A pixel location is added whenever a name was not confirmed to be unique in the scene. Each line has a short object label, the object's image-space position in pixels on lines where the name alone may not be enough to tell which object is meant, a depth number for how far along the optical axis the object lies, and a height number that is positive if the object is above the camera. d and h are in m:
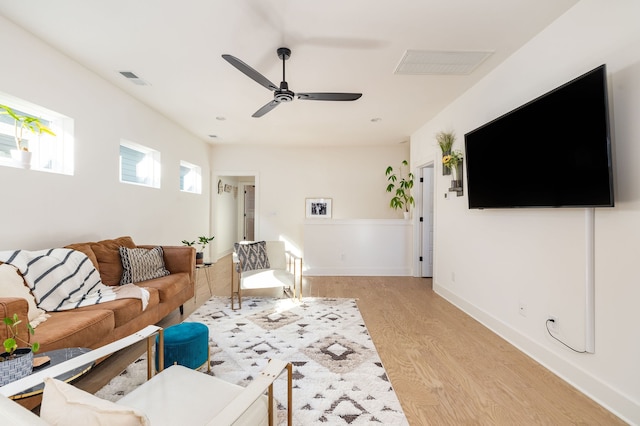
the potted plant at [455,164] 3.67 +0.65
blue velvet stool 2.01 -0.91
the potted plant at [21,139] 2.33 +0.60
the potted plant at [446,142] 3.88 +0.98
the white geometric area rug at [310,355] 1.81 -1.17
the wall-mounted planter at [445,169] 3.93 +0.64
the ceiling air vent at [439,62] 2.71 +1.48
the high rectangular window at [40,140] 2.45 +0.68
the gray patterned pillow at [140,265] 2.99 -0.53
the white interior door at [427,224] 5.31 -0.15
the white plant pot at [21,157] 2.37 +0.46
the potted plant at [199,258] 3.98 -0.60
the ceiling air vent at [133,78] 3.13 +1.50
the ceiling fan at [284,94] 2.43 +1.13
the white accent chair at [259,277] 3.66 -0.79
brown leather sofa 1.74 -0.71
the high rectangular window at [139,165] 3.89 +0.71
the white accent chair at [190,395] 1.13 -0.83
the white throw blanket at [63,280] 2.12 -0.52
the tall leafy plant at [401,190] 5.47 +0.53
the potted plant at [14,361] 1.26 -0.65
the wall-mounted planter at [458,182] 3.67 +0.42
